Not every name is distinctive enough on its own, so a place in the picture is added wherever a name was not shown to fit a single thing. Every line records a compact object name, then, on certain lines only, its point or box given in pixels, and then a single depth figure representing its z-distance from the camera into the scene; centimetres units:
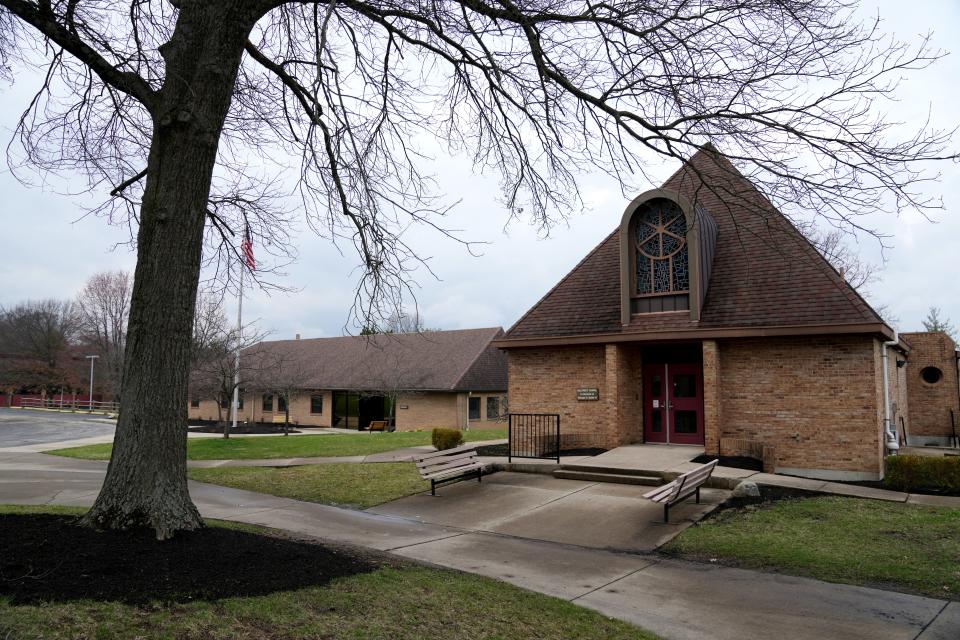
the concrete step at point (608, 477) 1211
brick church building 1366
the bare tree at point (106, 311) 6231
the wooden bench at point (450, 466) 1191
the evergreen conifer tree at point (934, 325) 4147
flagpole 2466
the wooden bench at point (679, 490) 925
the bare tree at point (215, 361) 2448
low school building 3369
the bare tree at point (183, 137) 598
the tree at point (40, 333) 7106
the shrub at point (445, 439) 1819
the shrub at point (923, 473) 1161
